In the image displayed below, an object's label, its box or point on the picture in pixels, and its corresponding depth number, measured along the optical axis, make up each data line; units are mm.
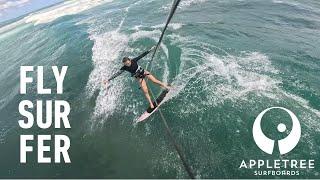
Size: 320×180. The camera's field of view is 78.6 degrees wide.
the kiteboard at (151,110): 9578
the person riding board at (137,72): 8409
